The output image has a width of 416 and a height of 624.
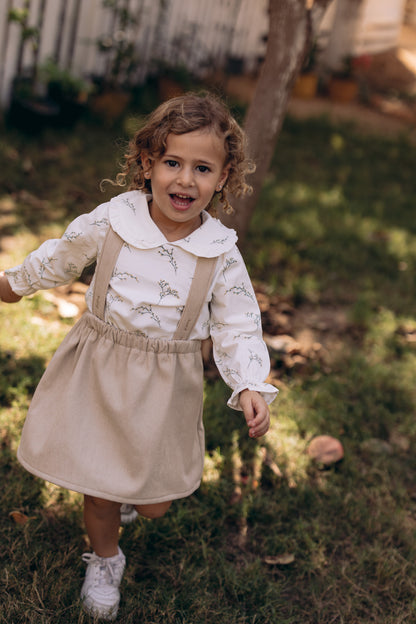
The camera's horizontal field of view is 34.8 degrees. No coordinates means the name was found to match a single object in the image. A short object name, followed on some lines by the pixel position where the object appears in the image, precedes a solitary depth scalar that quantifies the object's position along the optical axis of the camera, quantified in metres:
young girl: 1.84
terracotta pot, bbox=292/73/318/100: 10.09
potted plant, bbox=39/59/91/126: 5.77
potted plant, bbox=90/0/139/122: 6.52
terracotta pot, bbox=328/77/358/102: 10.37
